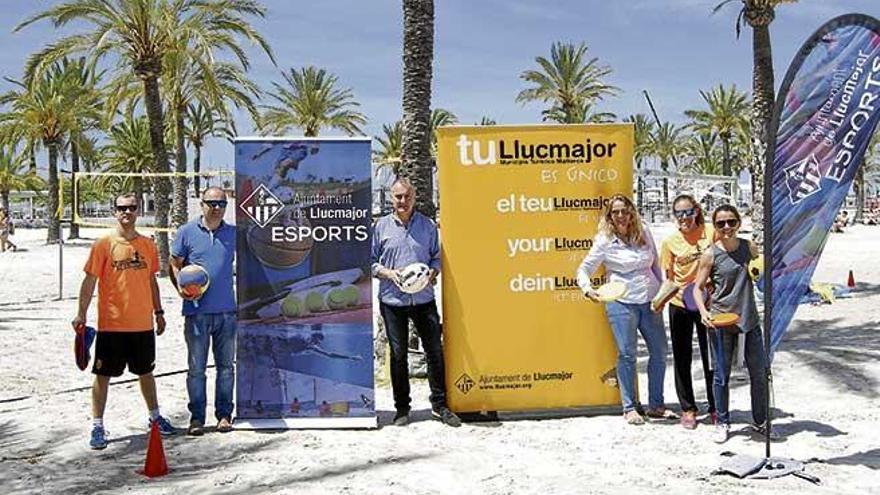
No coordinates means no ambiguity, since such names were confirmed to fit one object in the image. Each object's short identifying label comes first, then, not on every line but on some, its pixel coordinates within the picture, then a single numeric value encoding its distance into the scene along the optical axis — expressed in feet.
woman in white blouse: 21.94
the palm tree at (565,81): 149.89
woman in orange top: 21.34
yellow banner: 22.82
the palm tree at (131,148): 163.02
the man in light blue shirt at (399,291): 21.98
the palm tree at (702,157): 243.19
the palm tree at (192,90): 77.82
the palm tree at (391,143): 214.28
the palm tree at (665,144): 246.06
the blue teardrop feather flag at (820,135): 17.51
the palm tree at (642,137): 234.17
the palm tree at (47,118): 121.19
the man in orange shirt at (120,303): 20.20
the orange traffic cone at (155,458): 18.33
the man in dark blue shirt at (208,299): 21.33
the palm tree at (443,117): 200.34
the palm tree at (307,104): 155.12
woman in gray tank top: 20.11
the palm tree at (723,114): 191.01
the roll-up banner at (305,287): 22.33
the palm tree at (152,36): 69.36
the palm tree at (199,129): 156.87
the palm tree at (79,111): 120.26
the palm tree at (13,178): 173.27
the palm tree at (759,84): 50.42
